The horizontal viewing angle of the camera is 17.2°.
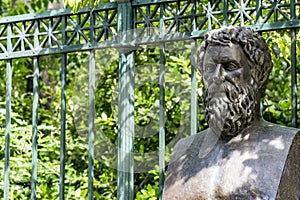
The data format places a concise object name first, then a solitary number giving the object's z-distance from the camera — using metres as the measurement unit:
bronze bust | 5.10
